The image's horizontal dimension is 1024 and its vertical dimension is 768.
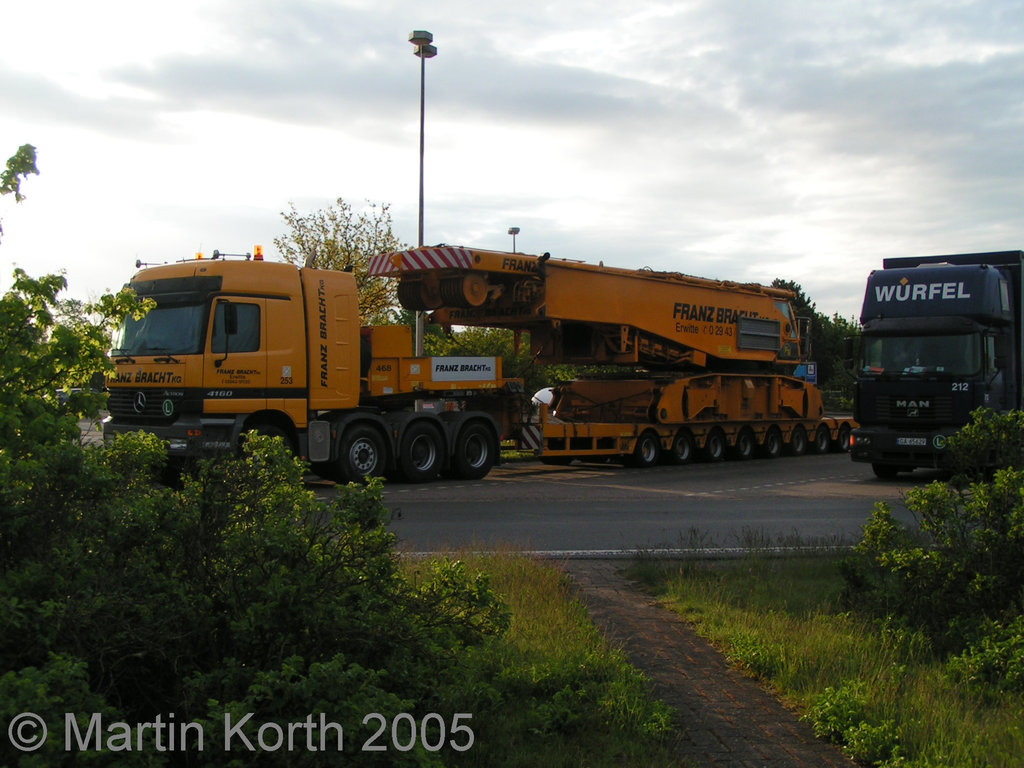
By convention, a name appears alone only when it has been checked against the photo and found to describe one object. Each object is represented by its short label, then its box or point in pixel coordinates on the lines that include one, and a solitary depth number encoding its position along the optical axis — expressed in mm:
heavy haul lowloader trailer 19234
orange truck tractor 14945
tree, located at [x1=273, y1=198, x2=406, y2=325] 27406
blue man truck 17922
